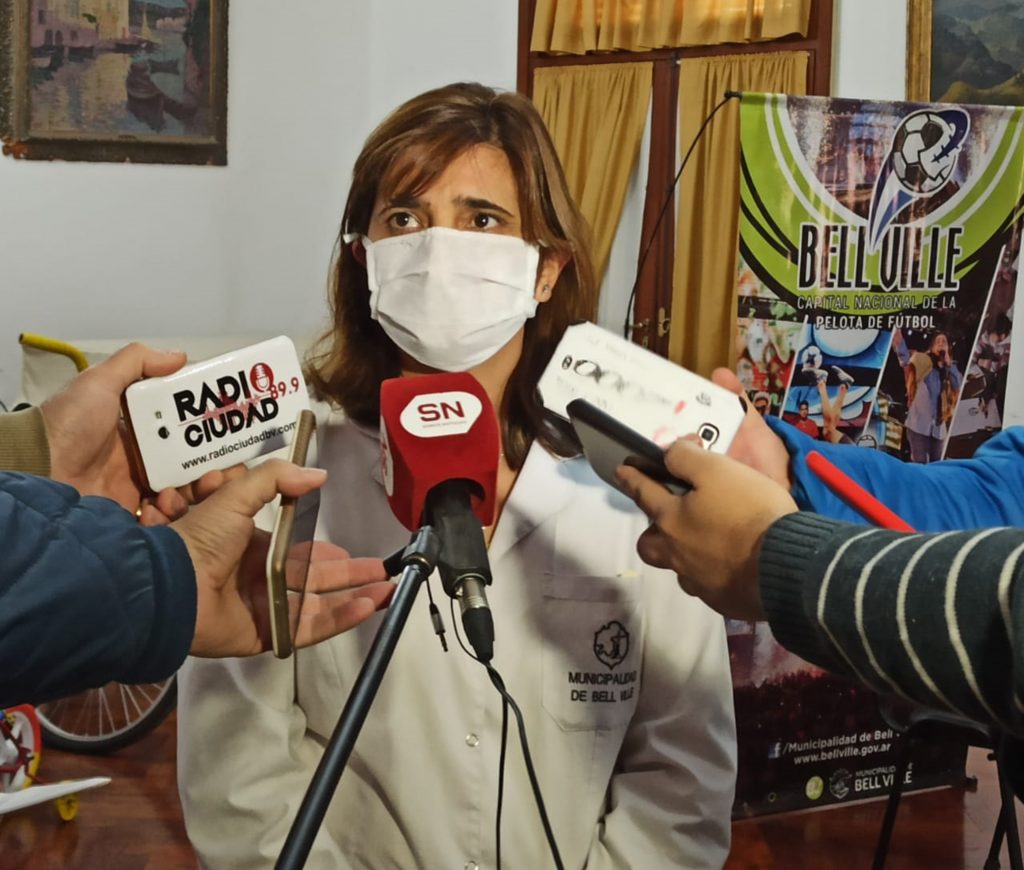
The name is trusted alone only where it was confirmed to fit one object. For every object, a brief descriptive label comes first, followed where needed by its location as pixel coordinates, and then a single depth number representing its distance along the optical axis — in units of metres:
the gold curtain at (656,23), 4.25
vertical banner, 2.70
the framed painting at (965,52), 4.07
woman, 1.18
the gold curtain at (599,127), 4.51
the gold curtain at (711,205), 4.29
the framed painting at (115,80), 3.99
